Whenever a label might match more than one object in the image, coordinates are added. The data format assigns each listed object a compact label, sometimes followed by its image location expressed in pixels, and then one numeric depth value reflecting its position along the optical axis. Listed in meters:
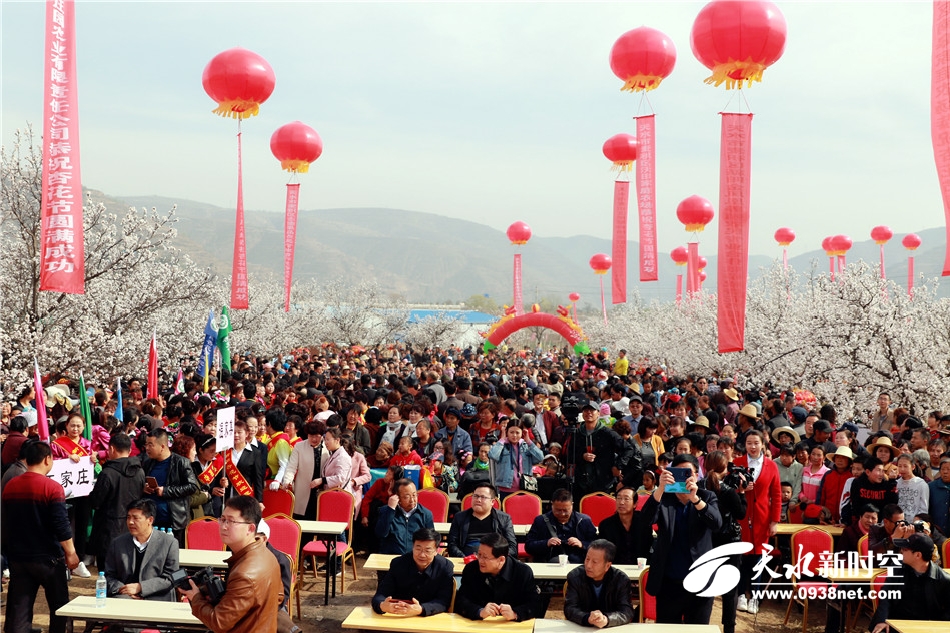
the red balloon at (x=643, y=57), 13.55
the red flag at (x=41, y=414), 7.83
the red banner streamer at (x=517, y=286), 37.46
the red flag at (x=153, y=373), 11.98
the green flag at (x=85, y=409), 9.17
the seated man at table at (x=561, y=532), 7.03
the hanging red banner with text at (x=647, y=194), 16.69
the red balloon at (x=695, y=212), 21.83
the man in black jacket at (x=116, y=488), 7.42
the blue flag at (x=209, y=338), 13.40
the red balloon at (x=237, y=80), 13.36
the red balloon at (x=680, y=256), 40.34
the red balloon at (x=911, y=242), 43.06
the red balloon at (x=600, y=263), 40.75
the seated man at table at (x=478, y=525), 6.80
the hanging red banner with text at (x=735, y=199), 11.80
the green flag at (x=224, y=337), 13.99
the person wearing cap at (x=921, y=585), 5.69
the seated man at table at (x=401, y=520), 7.19
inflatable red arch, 39.06
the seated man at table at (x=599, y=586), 5.47
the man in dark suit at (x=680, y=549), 5.89
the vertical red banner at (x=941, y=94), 8.12
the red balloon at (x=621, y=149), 19.56
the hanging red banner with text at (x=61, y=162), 8.52
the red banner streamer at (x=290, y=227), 19.64
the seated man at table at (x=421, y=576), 5.75
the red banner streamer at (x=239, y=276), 17.72
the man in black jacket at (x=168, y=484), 7.33
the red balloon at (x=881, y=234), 41.75
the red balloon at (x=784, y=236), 41.06
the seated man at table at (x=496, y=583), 5.62
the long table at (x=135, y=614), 5.25
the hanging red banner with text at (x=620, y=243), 20.70
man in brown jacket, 3.90
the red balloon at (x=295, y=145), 16.69
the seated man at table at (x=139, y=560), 5.72
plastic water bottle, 5.46
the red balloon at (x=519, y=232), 34.72
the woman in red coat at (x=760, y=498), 7.14
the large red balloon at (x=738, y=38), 10.41
